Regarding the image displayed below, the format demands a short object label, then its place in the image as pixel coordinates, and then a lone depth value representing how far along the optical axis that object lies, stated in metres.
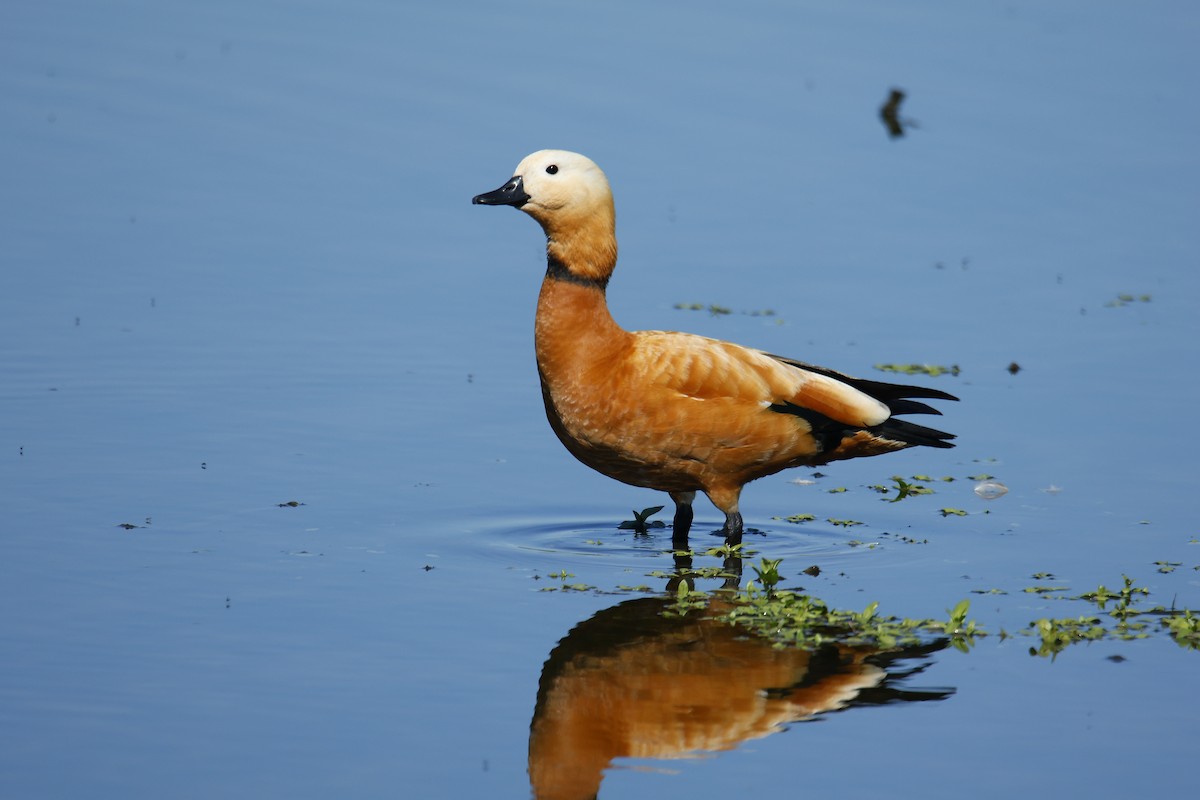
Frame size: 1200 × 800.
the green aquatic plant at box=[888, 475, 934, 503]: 19.44
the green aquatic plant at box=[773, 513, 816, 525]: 18.47
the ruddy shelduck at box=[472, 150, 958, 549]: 16.97
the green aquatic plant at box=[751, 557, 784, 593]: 15.77
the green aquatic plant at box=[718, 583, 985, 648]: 14.70
